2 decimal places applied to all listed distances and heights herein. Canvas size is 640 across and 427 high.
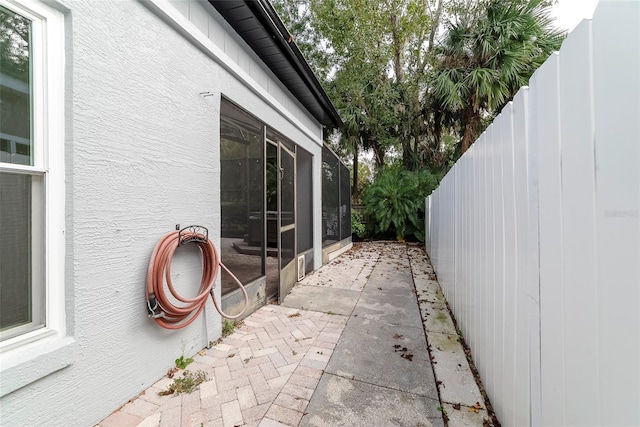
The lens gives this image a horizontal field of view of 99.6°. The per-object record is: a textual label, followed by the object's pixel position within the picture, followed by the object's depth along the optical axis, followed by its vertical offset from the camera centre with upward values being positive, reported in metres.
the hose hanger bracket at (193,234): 2.09 -0.18
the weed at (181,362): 2.13 -1.19
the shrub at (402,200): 9.34 +0.35
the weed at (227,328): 2.71 -1.19
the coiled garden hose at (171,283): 1.86 -0.53
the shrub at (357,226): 9.98 -0.57
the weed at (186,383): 1.88 -1.24
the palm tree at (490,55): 6.59 +4.04
